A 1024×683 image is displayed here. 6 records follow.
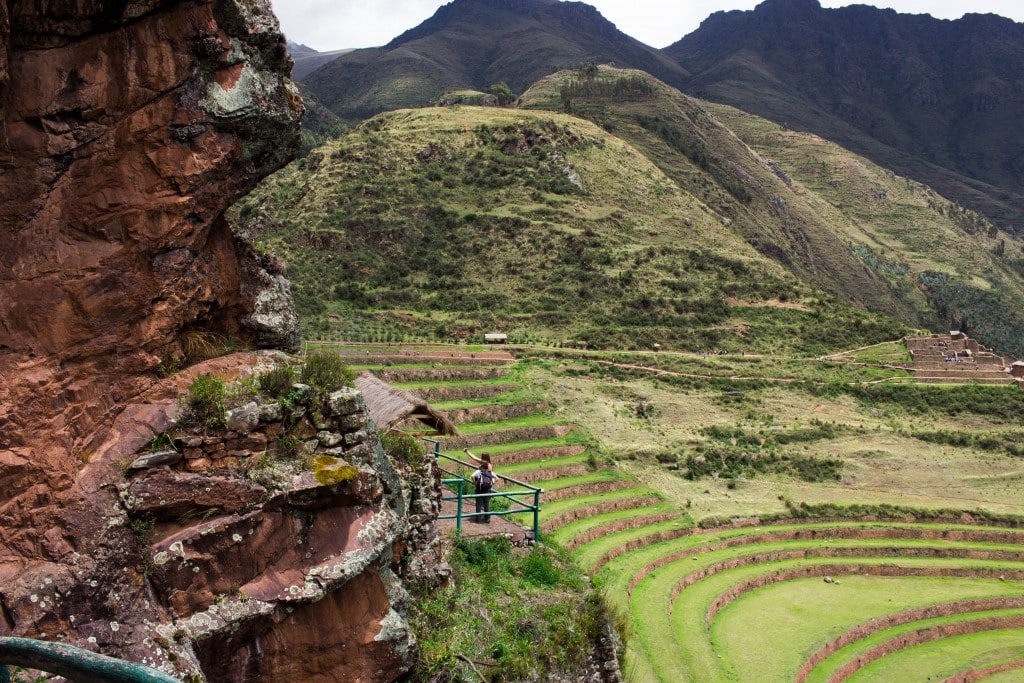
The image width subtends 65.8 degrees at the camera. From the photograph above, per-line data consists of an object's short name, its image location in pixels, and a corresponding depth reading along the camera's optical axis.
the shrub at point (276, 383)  7.25
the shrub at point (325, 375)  7.56
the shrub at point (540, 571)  11.71
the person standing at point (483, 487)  13.40
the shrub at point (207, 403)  6.79
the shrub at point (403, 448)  9.58
